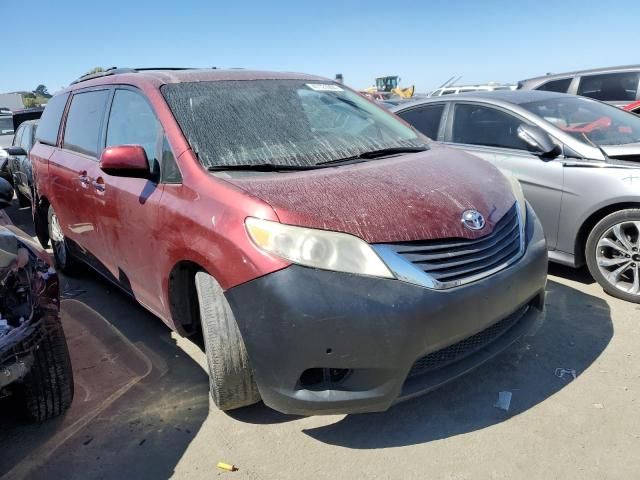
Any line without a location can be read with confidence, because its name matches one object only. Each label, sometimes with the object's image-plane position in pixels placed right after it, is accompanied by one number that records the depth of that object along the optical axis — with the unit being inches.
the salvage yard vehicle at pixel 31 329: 84.7
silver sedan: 140.6
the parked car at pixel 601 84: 301.9
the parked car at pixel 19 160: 273.5
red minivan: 79.4
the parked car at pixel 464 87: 737.6
